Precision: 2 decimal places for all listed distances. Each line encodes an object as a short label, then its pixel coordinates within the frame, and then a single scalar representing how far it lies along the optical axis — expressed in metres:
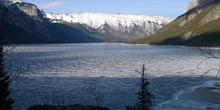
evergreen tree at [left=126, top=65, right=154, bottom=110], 18.31
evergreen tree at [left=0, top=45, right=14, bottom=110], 17.05
